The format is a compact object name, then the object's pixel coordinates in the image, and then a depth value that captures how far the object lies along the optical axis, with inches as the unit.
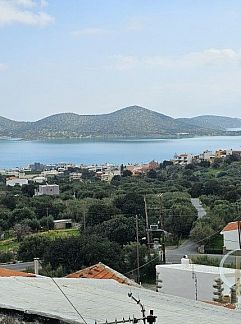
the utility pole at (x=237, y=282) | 379.9
